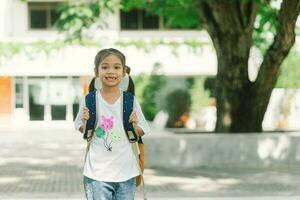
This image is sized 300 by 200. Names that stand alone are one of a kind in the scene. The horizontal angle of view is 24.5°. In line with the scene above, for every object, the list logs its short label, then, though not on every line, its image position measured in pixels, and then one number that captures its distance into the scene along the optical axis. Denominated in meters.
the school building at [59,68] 35.62
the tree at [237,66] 14.91
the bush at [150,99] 33.44
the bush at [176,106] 33.19
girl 4.83
